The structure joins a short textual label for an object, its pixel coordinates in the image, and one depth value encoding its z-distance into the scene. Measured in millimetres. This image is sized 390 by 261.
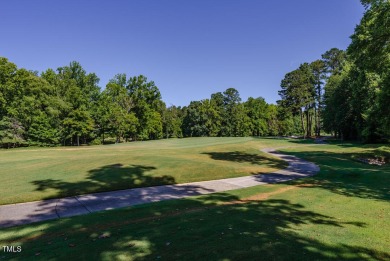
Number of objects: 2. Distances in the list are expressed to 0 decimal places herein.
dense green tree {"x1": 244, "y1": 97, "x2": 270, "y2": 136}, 87375
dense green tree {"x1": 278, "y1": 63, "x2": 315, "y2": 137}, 64062
